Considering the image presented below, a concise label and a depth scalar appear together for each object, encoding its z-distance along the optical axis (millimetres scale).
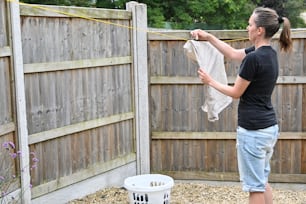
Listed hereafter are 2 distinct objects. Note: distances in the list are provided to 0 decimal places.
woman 2719
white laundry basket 3936
